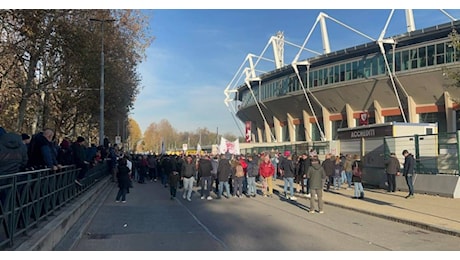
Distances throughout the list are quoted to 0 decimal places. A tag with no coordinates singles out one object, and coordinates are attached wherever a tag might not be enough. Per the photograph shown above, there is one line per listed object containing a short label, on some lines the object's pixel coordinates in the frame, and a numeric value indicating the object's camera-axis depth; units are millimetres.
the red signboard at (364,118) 57006
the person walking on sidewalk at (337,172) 21780
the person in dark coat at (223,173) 18625
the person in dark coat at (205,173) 18359
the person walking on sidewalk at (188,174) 17375
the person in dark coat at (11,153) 7148
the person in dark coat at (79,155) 13789
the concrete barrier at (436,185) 16391
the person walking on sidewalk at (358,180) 17109
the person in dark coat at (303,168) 18928
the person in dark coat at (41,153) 9500
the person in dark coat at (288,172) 18359
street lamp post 27681
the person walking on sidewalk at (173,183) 18172
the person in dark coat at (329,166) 20906
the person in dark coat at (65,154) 12589
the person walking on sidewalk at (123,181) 17031
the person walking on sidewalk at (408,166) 17469
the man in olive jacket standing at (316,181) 13641
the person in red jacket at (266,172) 19344
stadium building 47750
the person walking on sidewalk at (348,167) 21891
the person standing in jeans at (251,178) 19562
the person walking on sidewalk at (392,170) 18422
